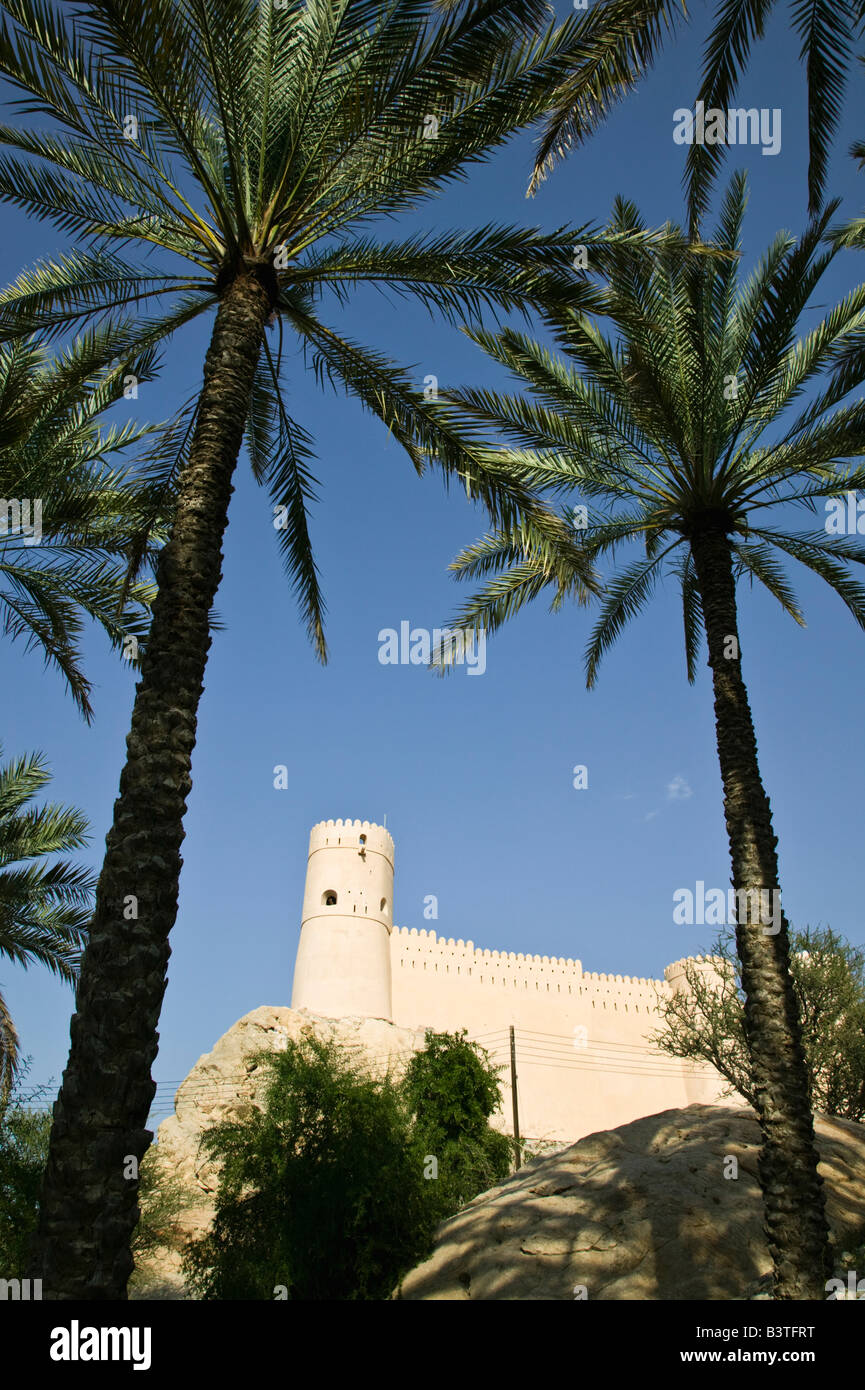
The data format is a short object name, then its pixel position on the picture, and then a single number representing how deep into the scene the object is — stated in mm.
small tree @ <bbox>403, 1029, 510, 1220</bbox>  16016
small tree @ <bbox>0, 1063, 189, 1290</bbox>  11289
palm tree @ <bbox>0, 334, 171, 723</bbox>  7879
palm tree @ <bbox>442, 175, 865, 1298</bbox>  7164
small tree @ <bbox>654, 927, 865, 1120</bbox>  16328
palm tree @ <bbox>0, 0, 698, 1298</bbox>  5137
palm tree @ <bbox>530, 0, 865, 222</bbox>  6371
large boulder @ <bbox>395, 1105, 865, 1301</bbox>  7695
